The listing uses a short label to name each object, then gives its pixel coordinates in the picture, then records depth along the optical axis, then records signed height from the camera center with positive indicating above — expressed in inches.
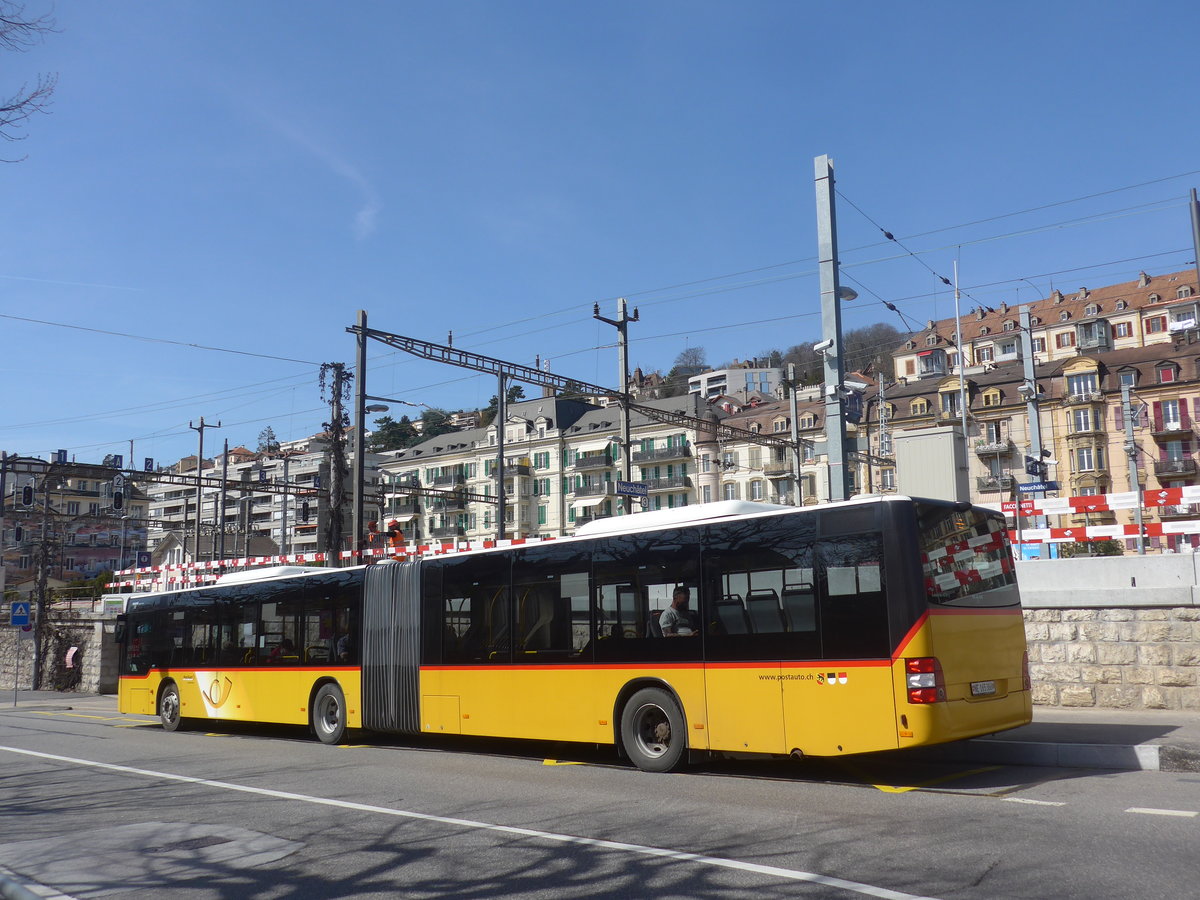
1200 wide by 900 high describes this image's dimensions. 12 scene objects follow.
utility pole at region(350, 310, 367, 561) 930.1 +176.9
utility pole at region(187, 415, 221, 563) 1562.7 +303.6
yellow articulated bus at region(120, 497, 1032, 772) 379.6 -15.6
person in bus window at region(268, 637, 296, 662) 669.3 -26.0
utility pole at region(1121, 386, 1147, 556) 1200.2 +191.6
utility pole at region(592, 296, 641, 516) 1160.2 +281.7
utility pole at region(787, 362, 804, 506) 1578.5 +271.6
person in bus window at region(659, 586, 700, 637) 446.0 -7.4
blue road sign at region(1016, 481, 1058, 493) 1186.6 +118.4
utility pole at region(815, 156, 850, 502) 689.6 +172.2
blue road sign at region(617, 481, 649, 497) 1046.4 +112.0
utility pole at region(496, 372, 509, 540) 1264.8 +201.4
